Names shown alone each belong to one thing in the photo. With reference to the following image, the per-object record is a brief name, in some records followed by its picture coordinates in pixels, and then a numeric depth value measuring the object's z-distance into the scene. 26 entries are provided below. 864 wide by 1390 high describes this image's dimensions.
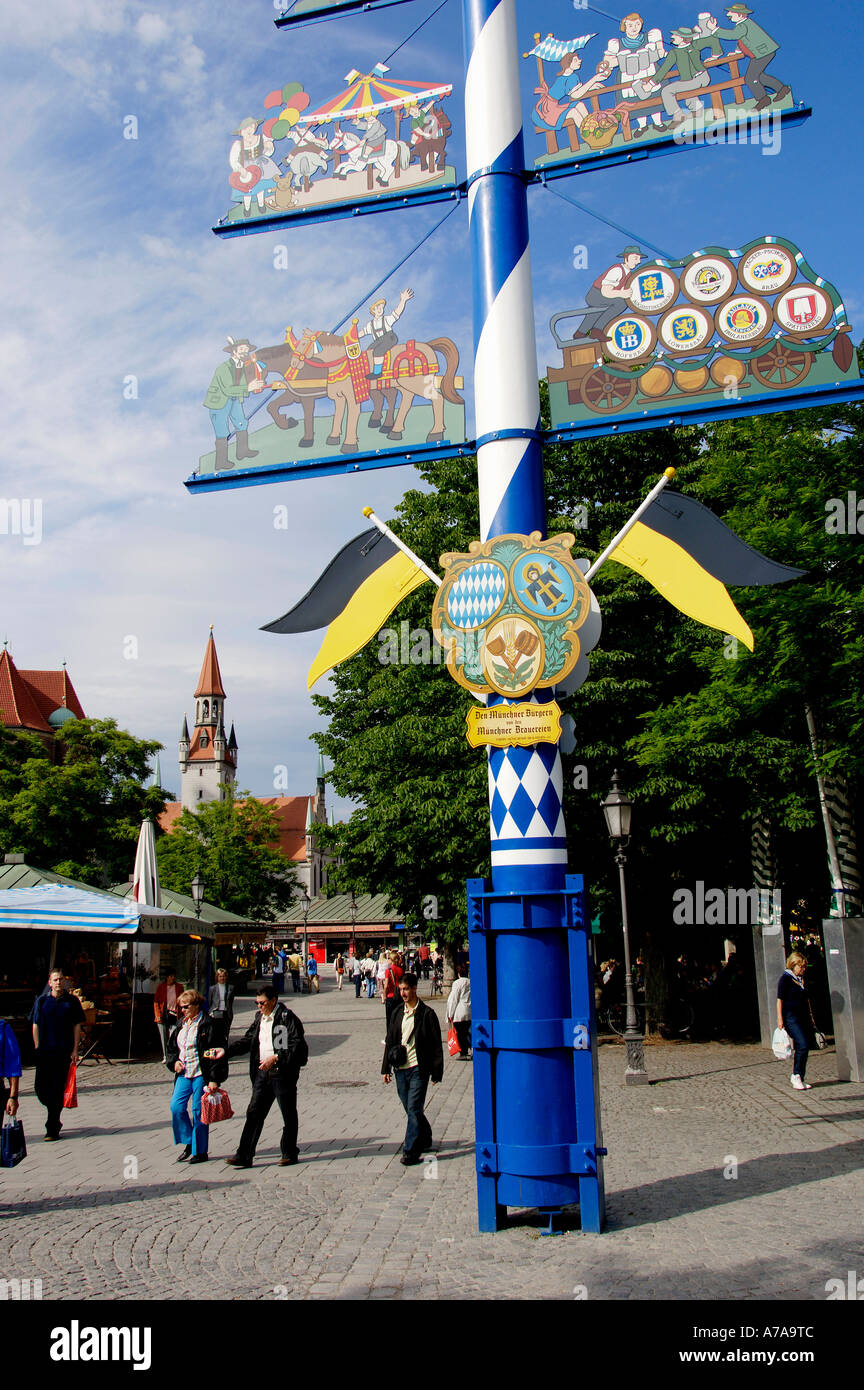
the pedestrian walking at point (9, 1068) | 8.70
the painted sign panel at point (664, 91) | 7.81
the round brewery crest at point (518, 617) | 7.48
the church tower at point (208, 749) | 129.12
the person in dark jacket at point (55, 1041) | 11.71
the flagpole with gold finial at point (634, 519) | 7.89
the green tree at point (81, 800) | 43.31
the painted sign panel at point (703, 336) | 7.61
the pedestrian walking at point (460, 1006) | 17.08
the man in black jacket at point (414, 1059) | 10.09
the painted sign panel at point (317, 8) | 8.62
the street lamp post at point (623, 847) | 15.59
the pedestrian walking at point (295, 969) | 47.84
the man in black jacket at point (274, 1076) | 10.10
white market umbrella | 21.20
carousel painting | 8.37
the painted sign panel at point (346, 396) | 8.10
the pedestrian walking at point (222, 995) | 14.79
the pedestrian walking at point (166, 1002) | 19.09
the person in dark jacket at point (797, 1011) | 13.14
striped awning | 16.27
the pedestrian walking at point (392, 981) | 11.31
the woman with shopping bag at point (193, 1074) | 10.35
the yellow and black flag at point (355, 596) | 8.58
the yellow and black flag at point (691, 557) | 8.10
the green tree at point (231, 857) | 61.94
